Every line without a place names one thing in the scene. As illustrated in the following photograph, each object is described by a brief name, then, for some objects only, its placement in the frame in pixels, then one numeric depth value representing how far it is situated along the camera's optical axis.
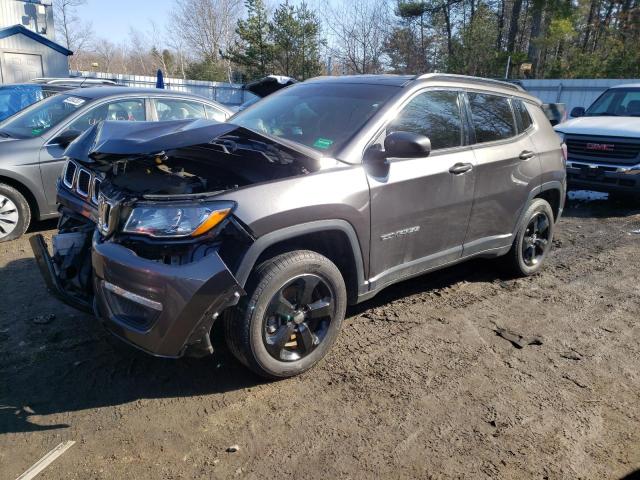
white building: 16.94
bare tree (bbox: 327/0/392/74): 28.20
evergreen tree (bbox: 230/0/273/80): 29.67
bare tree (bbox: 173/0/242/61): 40.31
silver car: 5.36
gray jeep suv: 2.56
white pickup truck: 7.65
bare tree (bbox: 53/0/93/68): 43.21
